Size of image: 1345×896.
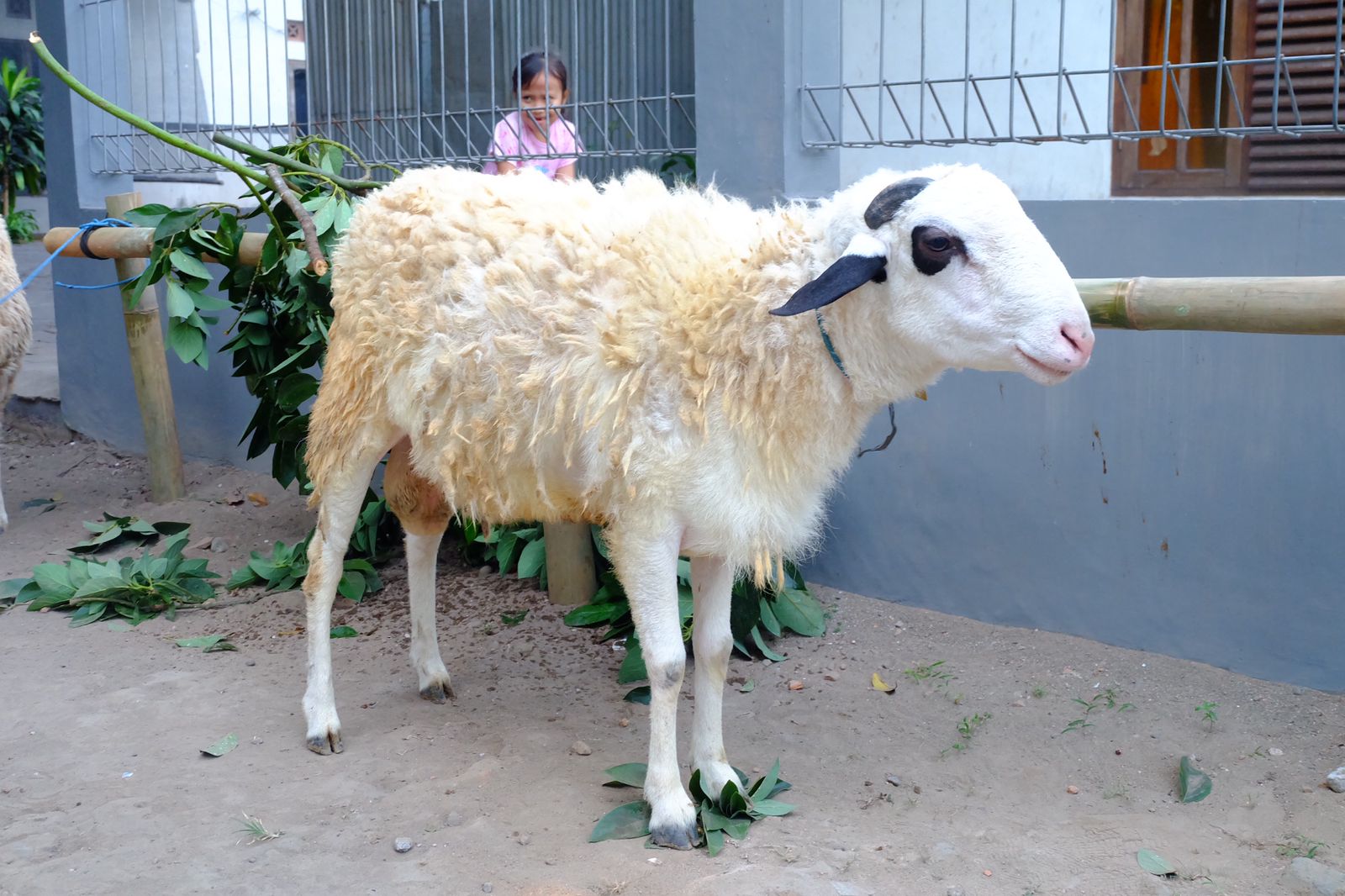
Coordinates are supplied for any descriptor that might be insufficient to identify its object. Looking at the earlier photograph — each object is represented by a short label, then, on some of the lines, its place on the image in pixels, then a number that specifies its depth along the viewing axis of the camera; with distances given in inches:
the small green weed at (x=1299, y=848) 124.5
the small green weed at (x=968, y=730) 151.4
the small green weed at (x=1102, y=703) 157.6
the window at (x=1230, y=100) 241.0
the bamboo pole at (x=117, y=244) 224.0
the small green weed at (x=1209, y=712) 152.3
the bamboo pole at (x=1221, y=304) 110.6
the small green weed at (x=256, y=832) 130.9
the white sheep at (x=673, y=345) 109.8
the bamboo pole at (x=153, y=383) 251.1
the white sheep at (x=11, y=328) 260.8
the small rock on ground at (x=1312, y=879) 116.8
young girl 217.2
